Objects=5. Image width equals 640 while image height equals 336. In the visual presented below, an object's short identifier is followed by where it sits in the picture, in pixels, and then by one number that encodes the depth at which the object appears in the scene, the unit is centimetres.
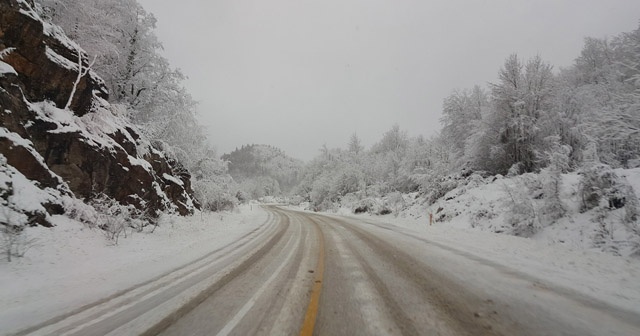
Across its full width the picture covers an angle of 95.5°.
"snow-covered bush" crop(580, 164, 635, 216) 864
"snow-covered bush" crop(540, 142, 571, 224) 1021
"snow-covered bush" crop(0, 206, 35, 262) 526
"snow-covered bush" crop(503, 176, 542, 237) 1041
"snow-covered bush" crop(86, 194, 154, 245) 796
